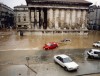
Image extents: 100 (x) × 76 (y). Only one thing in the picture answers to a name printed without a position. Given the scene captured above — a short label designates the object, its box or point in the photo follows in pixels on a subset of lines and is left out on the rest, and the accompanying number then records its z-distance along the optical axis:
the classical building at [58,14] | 25.94
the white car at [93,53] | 11.91
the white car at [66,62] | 9.39
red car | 15.00
